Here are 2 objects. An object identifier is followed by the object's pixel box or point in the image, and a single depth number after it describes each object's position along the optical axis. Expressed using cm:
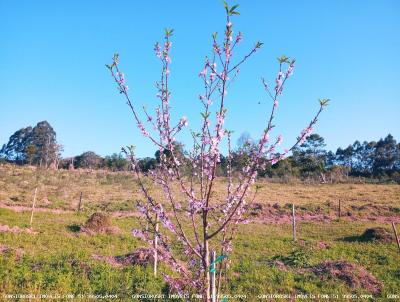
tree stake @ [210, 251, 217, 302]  477
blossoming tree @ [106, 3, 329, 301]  468
